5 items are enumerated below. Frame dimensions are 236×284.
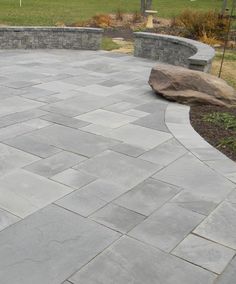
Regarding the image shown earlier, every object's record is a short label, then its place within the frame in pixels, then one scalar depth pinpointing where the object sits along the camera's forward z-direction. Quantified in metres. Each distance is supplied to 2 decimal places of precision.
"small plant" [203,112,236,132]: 5.54
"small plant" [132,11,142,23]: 15.64
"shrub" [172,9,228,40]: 12.12
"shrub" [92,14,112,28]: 14.24
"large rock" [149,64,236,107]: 6.44
